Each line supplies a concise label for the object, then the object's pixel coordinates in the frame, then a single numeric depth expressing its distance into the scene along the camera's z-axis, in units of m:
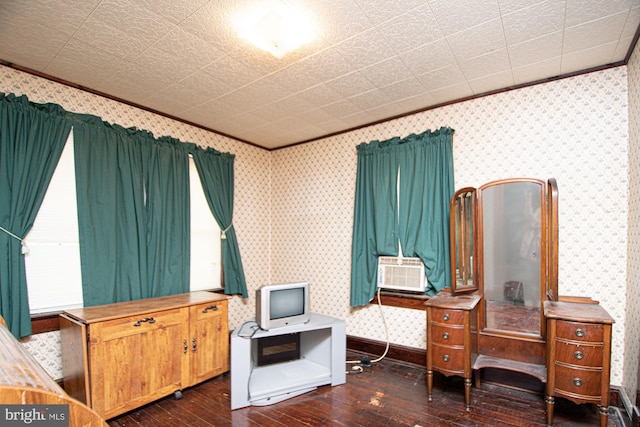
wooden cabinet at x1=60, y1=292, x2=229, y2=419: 2.28
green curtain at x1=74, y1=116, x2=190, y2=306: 2.80
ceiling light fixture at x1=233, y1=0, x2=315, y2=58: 1.89
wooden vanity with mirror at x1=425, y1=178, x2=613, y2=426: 2.36
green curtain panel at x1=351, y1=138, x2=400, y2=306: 3.54
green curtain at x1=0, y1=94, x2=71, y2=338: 2.36
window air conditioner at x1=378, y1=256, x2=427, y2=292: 3.32
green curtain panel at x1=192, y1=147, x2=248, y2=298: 3.82
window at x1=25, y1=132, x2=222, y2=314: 2.57
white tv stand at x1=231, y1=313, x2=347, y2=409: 2.55
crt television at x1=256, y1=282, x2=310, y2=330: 2.79
